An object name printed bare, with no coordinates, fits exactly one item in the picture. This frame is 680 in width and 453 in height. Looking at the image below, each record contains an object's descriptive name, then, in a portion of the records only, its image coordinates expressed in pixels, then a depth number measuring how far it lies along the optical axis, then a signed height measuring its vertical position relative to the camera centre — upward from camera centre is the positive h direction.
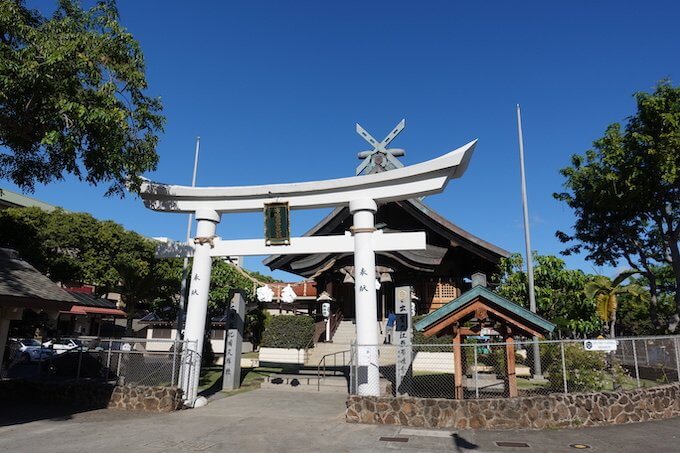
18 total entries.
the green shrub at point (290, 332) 21.78 -0.11
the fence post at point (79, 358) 12.64 -0.98
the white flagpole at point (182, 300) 21.06 +1.29
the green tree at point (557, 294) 19.27 +1.91
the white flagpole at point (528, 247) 16.04 +3.82
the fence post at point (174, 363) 11.92 -0.97
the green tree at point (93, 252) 25.78 +4.53
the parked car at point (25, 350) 14.45 -1.28
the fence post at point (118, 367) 12.23 -1.16
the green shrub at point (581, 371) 10.58 -0.79
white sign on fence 9.91 -0.13
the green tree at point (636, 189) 17.61 +6.58
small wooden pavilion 10.44 +0.40
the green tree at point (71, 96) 9.30 +5.08
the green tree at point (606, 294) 19.14 +1.97
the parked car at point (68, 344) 26.32 -1.21
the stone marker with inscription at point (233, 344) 15.53 -0.55
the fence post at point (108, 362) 12.26 -1.03
